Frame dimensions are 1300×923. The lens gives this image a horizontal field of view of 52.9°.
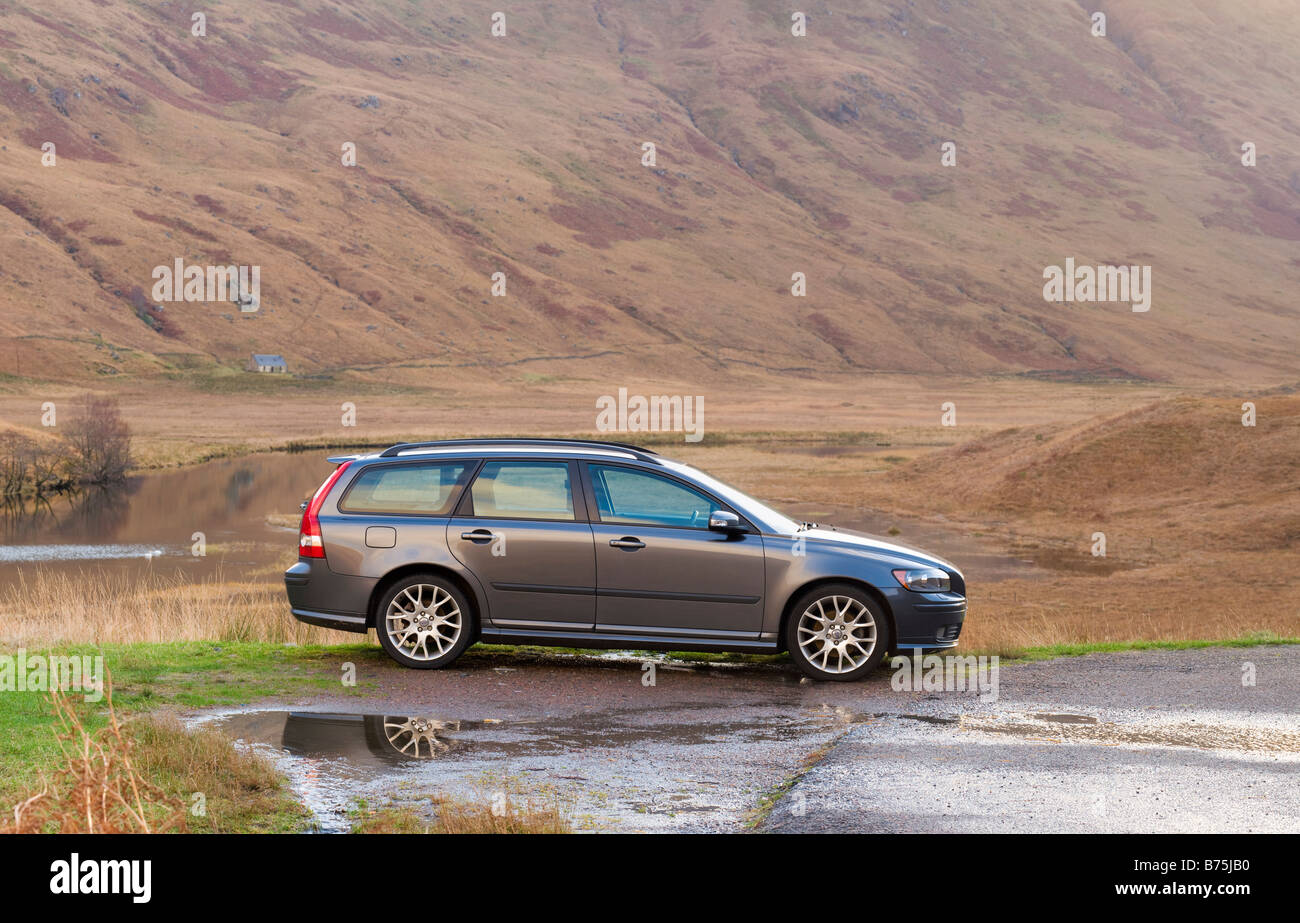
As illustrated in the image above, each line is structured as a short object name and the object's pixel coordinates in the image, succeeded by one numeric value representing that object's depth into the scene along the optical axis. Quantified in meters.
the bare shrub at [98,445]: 47.72
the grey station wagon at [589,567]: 10.06
